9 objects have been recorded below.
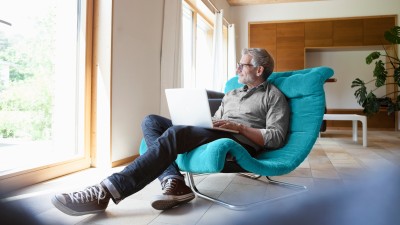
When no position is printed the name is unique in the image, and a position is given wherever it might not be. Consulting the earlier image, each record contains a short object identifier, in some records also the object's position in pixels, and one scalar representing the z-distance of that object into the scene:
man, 1.35
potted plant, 5.54
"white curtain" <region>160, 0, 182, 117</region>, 3.41
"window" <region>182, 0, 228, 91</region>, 4.80
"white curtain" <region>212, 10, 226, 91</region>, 5.27
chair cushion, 1.41
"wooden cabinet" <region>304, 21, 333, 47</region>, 6.34
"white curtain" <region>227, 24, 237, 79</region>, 6.32
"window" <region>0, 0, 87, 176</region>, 2.05
